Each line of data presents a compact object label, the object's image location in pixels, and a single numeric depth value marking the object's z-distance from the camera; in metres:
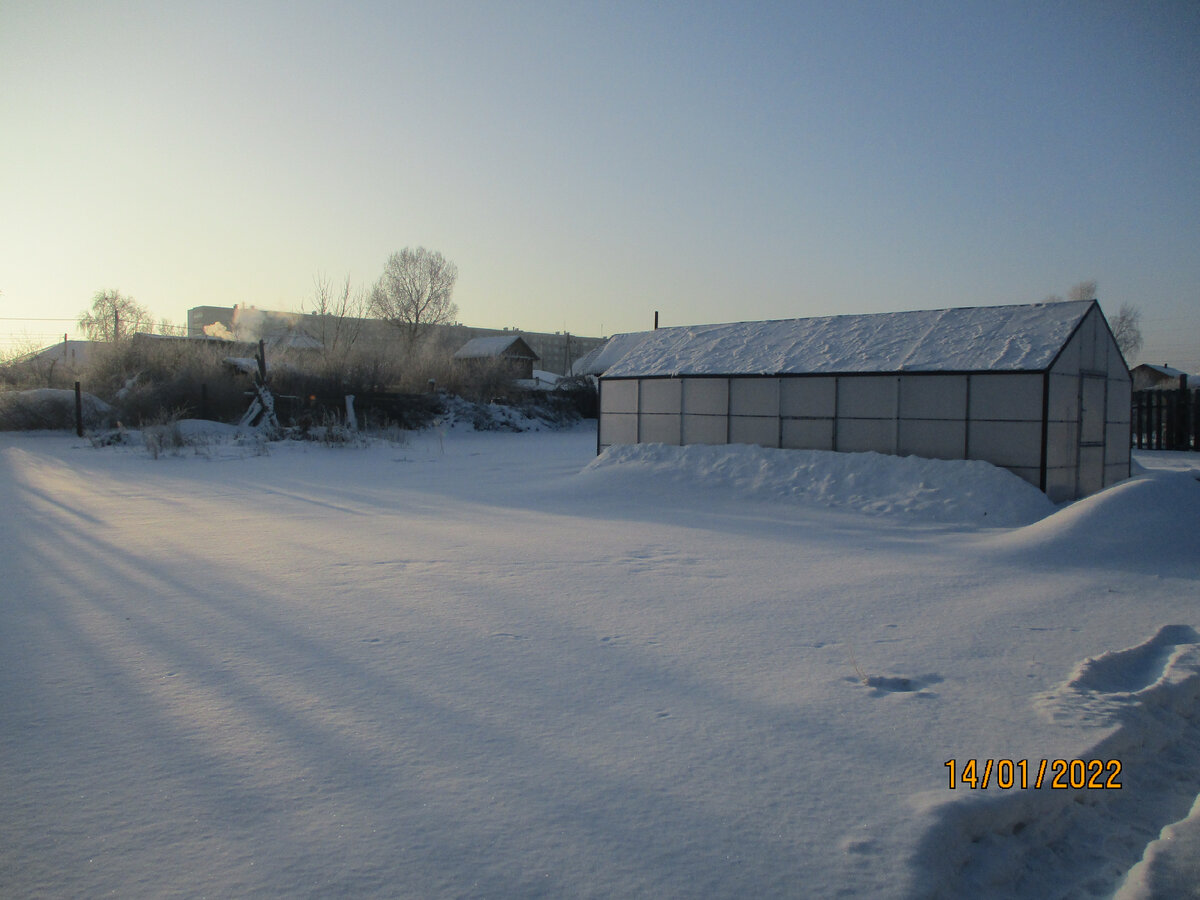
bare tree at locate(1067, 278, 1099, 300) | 50.74
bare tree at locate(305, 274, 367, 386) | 32.06
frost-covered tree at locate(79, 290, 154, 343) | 53.03
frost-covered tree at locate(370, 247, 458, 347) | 55.19
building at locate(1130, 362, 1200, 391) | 41.69
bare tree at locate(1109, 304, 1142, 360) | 54.91
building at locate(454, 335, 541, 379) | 55.00
